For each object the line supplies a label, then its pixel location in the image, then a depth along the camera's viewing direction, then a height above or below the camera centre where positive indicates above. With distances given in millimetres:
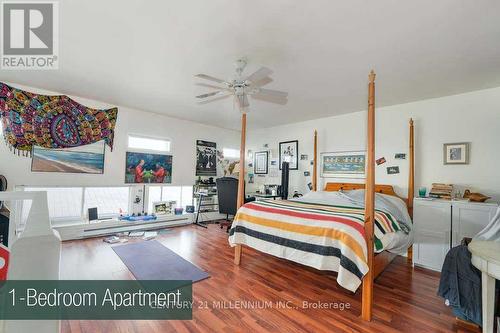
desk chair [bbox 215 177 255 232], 4609 -591
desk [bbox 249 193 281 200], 5246 -679
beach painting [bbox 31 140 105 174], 3631 +77
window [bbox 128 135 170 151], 4648 +466
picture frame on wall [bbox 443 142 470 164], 3199 +245
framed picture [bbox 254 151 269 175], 6046 +127
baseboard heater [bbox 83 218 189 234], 4034 -1201
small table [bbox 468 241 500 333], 1562 -774
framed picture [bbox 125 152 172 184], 4566 -68
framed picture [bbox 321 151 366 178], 4223 +78
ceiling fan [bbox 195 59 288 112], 2291 +849
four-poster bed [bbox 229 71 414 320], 2002 -685
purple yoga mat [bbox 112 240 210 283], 2684 -1305
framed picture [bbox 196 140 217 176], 5672 +200
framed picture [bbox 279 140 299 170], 5285 +339
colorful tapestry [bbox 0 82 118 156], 3348 +691
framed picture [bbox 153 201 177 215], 4907 -936
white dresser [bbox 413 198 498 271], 2771 -716
